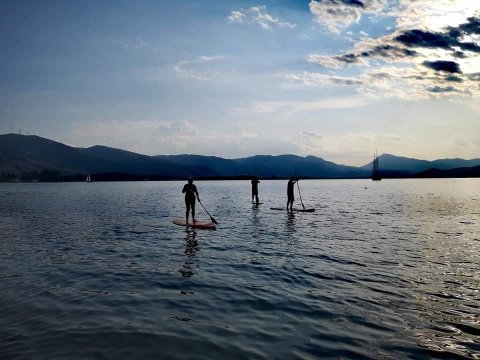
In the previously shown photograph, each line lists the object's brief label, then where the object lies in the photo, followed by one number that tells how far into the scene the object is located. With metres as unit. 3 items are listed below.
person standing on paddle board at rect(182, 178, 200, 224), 26.02
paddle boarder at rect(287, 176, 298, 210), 35.10
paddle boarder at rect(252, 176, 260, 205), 48.16
